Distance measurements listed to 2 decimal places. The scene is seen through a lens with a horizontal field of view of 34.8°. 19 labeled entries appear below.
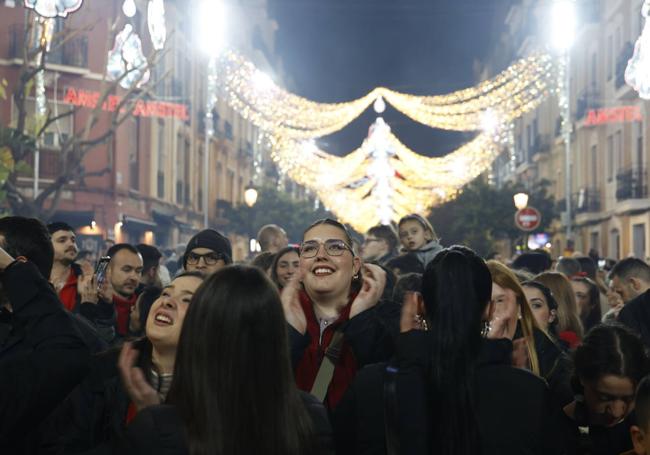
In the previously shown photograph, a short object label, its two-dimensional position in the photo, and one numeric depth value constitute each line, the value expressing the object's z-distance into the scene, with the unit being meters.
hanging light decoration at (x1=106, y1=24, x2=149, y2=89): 23.03
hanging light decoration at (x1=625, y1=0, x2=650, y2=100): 10.35
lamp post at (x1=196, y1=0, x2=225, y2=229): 22.91
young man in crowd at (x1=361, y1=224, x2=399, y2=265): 11.55
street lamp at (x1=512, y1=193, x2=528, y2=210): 33.62
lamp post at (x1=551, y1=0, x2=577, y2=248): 22.84
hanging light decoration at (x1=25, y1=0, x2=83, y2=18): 15.70
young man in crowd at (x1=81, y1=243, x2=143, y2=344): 7.79
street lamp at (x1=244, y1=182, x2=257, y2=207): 34.55
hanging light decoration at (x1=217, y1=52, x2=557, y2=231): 22.94
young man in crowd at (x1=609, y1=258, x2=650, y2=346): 7.66
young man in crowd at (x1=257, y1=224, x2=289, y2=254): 11.85
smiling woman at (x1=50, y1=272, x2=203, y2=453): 3.95
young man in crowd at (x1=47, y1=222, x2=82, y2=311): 7.95
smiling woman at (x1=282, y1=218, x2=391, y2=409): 4.74
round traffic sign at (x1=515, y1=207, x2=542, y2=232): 26.33
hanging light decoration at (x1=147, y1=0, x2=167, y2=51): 21.23
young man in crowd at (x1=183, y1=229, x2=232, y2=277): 7.38
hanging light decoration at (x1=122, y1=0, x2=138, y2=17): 23.57
